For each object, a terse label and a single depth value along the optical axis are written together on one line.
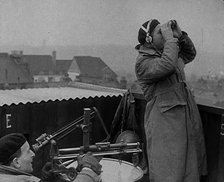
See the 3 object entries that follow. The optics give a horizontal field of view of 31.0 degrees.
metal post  2.20
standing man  2.65
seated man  1.74
